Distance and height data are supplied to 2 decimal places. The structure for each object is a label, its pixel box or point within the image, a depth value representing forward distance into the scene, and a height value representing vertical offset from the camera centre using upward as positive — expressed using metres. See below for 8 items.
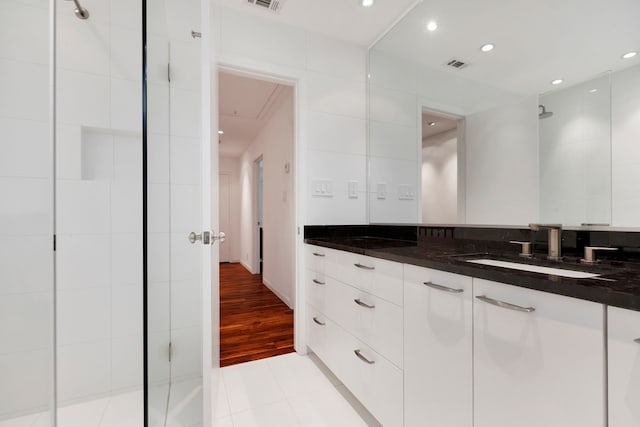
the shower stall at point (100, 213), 1.08 +0.01
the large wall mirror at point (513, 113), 0.99 +0.50
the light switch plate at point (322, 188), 2.08 +0.21
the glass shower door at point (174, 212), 0.97 +0.01
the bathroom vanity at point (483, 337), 0.56 -0.35
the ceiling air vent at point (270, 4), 1.80 +1.42
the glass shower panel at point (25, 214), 1.09 +0.00
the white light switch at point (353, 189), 2.23 +0.21
